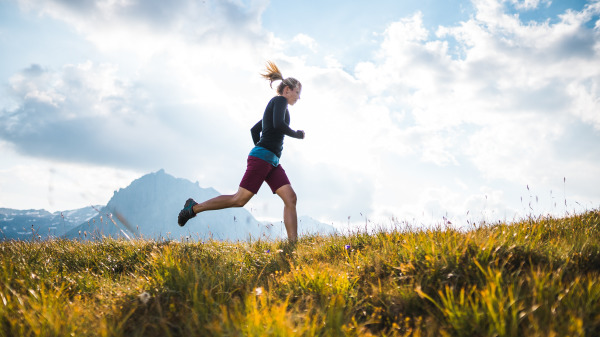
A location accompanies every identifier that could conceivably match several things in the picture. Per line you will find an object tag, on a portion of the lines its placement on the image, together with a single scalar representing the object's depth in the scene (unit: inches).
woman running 215.6
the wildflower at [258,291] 100.1
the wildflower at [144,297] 102.5
